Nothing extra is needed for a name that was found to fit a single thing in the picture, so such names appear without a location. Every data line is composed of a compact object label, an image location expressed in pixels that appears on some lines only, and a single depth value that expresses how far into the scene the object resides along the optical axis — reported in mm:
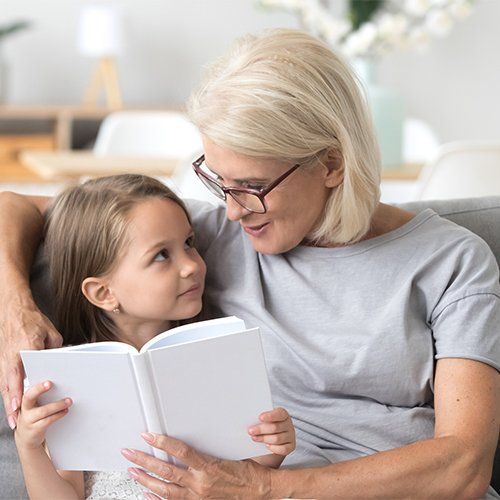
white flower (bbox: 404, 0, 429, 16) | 3825
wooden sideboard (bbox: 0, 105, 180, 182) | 6348
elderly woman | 1688
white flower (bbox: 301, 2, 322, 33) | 3963
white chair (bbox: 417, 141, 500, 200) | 3184
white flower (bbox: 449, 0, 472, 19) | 3777
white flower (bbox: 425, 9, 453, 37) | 3896
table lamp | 6336
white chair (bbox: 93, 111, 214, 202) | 4535
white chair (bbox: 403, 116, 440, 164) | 4730
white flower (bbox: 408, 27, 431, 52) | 3951
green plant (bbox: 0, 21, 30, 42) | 6176
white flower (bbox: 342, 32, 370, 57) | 3883
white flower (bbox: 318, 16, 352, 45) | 3943
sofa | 1912
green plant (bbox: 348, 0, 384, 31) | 4090
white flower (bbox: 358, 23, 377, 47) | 3877
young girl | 1858
